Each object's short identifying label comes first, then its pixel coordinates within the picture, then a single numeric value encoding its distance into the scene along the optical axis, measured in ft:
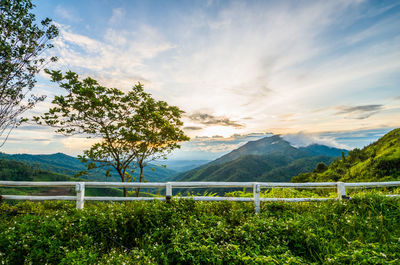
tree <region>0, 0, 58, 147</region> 24.48
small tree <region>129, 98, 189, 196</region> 38.11
